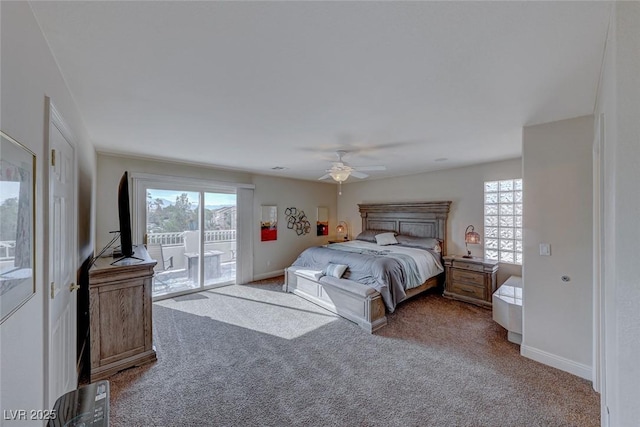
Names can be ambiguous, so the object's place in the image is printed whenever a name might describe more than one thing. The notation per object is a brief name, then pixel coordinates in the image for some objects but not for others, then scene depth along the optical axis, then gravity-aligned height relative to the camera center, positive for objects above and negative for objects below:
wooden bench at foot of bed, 3.34 -1.23
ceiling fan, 3.63 +0.63
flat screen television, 2.51 +0.01
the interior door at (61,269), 1.46 -0.38
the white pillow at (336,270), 4.02 -0.89
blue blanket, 3.59 -0.84
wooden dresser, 2.35 -0.98
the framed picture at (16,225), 0.83 -0.04
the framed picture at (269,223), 5.77 -0.21
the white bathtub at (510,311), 2.88 -1.12
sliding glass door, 4.39 -0.43
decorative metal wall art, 6.28 -0.18
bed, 3.50 -0.86
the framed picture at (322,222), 6.98 -0.22
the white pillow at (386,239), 5.53 -0.54
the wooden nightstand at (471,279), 4.06 -1.07
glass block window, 4.20 -0.09
